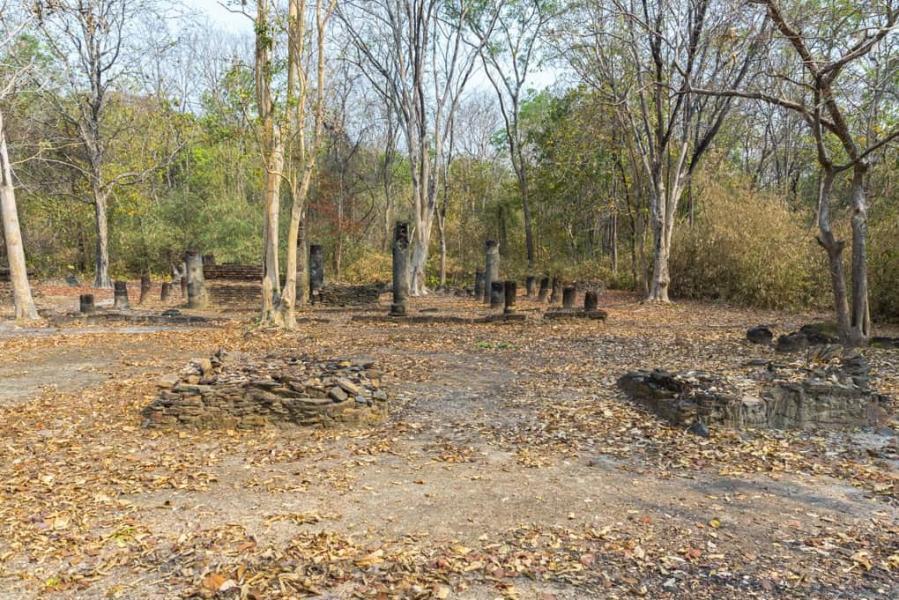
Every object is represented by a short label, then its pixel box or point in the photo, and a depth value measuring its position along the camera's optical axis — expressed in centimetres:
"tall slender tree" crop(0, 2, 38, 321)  1352
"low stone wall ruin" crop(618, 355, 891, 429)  607
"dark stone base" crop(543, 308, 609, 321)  1459
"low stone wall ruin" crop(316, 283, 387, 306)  1942
